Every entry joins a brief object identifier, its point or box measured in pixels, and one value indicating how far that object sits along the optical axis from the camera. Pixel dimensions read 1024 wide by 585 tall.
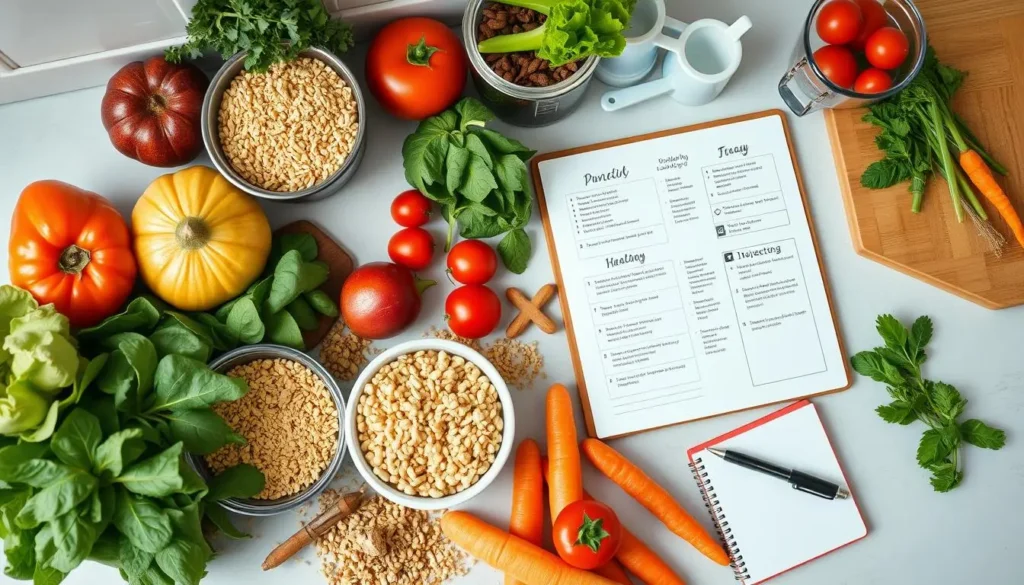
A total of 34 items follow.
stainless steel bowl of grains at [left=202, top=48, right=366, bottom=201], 1.05
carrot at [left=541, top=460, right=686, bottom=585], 1.11
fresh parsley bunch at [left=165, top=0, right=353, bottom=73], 0.97
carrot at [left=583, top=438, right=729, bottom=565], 1.11
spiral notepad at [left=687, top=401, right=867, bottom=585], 1.14
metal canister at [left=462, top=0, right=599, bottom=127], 1.04
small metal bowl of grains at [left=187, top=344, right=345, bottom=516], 1.06
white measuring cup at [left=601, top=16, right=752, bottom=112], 1.12
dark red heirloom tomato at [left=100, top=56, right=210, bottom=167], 1.05
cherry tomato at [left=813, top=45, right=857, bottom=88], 1.12
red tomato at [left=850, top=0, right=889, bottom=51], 1.15
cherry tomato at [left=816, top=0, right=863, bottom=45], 1.11
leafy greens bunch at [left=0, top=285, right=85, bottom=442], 0.84
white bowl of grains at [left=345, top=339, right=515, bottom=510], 1.04
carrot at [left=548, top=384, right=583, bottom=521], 1.08
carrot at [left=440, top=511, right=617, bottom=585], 1.06
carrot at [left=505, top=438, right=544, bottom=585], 1.10
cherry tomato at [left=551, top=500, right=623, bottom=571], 1.01
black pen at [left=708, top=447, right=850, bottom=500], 1.13
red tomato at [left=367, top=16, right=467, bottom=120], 1.06
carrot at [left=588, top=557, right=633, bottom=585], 1.12
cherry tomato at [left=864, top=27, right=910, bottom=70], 1.09
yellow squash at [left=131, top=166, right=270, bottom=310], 1.01
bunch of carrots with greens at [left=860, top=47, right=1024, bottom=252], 1.14
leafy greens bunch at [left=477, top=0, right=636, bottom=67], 0.92
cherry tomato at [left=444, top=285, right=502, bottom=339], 1.09
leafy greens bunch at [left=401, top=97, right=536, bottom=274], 1.04
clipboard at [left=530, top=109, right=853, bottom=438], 1.16
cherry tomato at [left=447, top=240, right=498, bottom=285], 1.12
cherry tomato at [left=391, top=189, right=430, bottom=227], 1.13
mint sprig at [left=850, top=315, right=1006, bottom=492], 1.14
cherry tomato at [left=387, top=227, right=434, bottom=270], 1.12
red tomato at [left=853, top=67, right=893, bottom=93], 1.11
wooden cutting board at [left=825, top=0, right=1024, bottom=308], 1.19
